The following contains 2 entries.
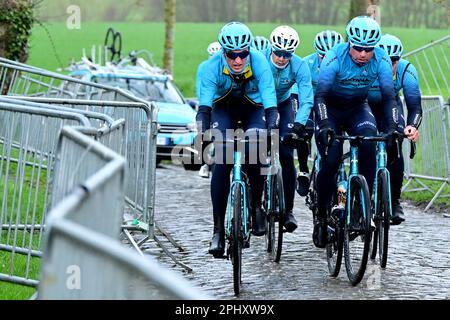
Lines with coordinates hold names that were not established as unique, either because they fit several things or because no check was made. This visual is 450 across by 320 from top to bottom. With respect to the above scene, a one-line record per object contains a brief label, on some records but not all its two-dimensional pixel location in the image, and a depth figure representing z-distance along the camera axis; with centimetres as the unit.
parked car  2166
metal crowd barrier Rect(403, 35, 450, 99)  1773
